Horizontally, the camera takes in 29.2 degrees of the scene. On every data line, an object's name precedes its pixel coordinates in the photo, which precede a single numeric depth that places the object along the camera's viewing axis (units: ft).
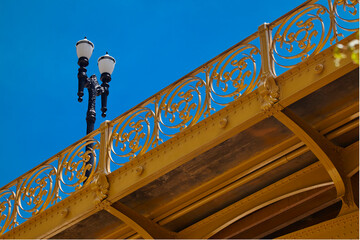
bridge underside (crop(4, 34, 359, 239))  28.30
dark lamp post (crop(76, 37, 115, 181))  42.93
